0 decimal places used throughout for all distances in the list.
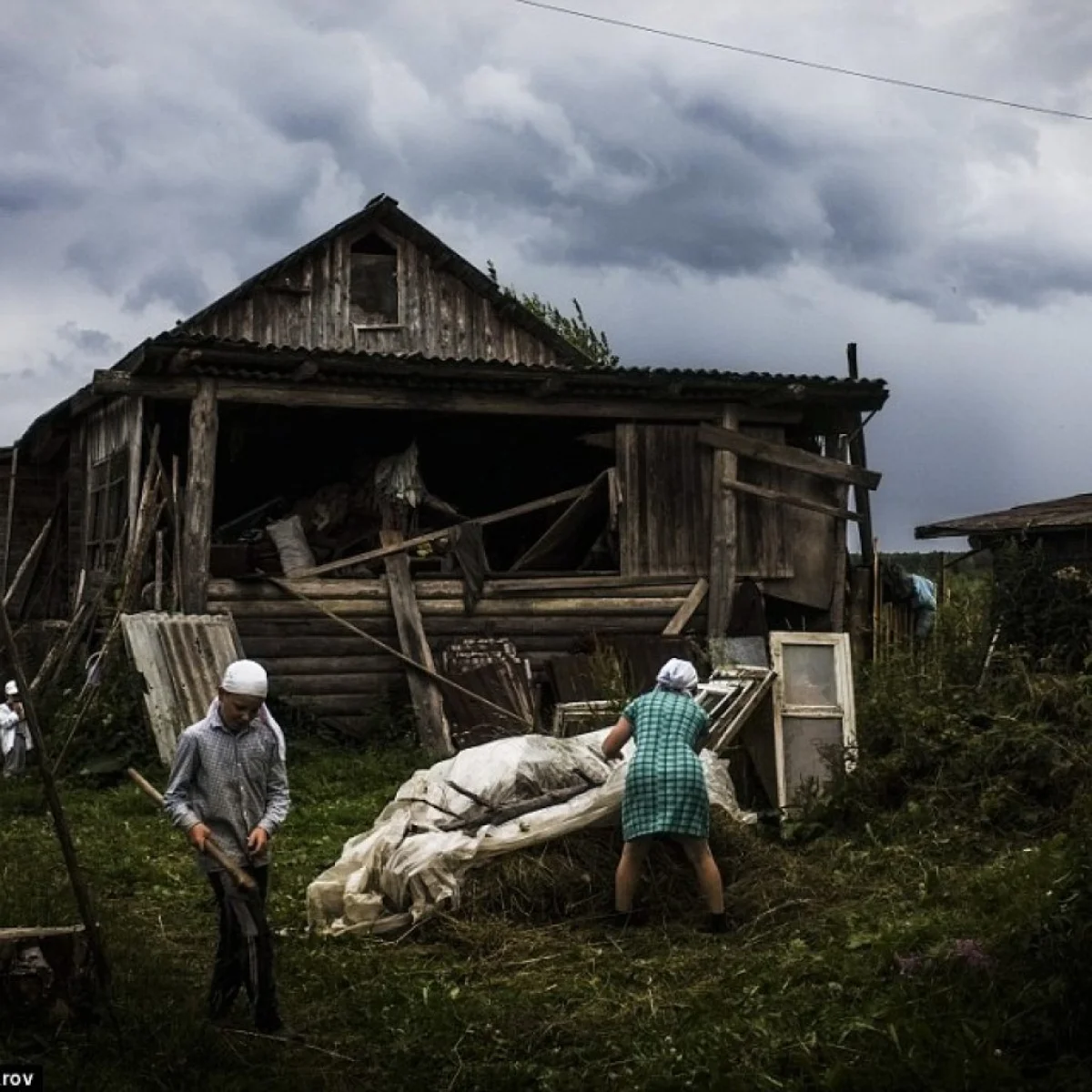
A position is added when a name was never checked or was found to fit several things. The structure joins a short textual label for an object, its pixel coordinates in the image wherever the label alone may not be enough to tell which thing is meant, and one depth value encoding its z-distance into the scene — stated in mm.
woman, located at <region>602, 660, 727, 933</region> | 8148
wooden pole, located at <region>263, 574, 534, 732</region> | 14906
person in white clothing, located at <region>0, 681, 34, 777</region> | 14344
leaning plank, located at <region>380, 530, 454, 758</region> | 14727
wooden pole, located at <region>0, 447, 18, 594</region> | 20266
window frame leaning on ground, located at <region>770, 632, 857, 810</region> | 11070
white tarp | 8250
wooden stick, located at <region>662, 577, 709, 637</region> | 15969
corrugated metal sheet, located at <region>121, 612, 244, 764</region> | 13438
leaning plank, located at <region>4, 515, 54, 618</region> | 19766
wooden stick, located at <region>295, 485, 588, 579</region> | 15133
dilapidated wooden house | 14781
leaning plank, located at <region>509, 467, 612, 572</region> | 16250
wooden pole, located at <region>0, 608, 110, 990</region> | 6043
